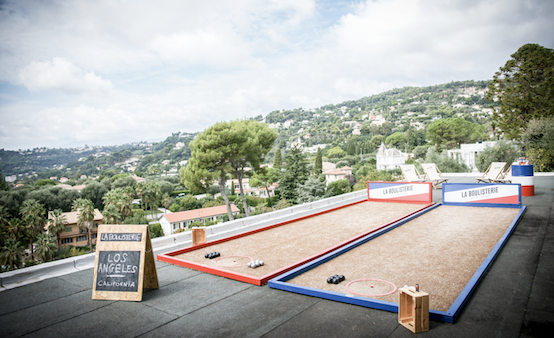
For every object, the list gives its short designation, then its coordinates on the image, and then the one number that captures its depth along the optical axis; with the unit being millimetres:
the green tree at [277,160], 73438
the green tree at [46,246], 30162
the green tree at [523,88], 27750
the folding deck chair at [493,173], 14438
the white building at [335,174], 67875
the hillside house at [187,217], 44938
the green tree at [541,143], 20656
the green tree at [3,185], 41612
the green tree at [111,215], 34075
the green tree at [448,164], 25609
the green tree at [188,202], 53094
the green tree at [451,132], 63312
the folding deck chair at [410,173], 14836
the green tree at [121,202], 38875
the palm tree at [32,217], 33625
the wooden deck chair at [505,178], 14470
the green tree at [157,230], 37094
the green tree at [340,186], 44031
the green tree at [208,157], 27484
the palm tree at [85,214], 33750
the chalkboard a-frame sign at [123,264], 4082
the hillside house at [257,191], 63906
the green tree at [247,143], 29438
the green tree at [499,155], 25016
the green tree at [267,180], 46856
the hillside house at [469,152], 34188
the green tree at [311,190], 33625
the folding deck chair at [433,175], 15505
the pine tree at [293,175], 38281
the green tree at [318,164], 69438
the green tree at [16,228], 31989
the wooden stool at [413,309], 2975
